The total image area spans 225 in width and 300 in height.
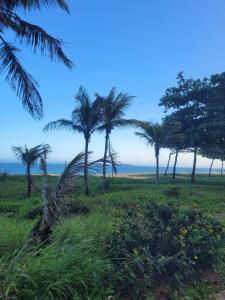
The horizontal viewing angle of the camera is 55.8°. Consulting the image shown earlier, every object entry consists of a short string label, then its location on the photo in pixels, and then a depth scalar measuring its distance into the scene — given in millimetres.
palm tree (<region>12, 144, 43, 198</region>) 10263
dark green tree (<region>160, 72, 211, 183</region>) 16089
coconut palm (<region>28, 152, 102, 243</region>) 2823
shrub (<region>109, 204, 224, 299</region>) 2674
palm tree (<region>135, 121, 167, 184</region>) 16238
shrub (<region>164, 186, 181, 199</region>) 9903
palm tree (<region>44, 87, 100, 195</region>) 11494
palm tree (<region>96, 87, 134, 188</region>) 12012
